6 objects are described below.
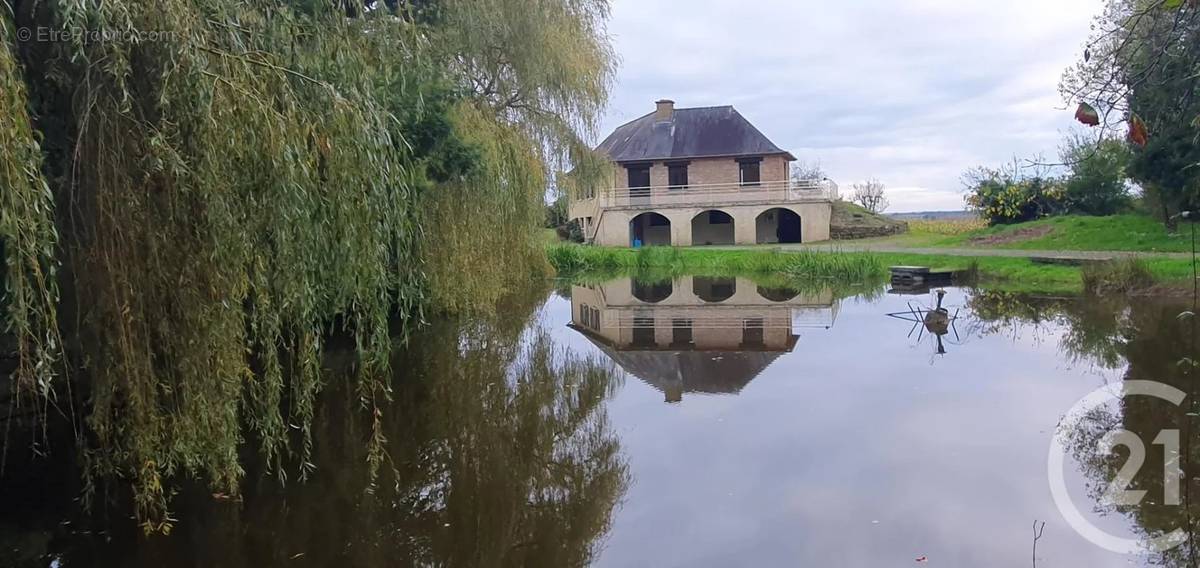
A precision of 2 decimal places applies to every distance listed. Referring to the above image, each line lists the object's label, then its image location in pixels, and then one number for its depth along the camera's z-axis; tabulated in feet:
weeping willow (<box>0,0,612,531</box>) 11.87
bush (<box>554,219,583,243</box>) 112.98
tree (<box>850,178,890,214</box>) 122.31
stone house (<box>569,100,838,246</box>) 99.55
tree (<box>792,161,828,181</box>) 134.62
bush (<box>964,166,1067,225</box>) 77.71
